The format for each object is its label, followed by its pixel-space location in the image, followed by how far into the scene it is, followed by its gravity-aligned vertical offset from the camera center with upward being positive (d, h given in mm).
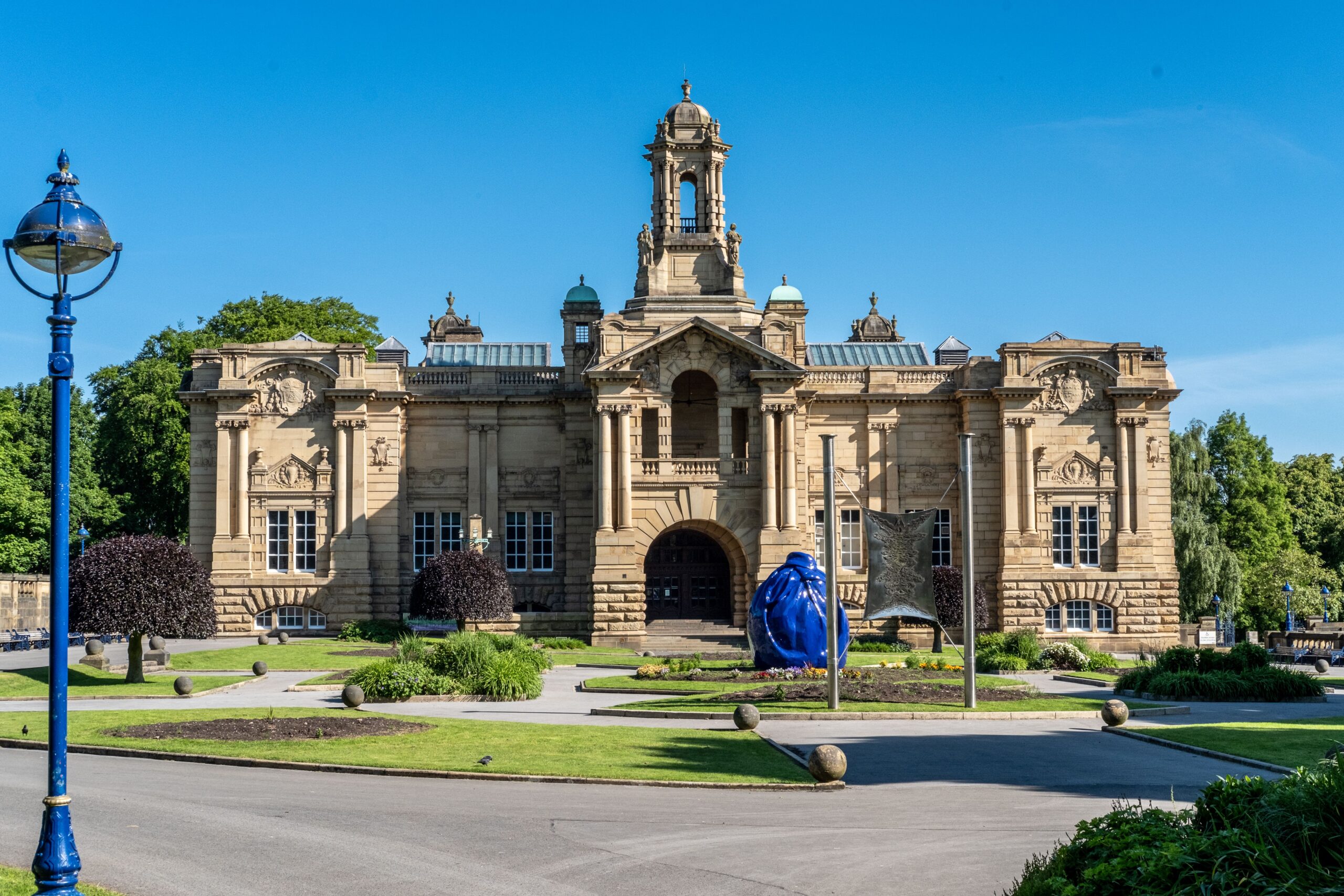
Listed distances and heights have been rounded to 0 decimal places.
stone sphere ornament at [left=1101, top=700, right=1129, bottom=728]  27125 -3408
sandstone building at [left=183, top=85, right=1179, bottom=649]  55312 +3333
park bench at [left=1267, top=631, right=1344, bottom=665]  54594 -4699
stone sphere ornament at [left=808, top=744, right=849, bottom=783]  19875 -3186
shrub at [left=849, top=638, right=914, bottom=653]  53156 -4116
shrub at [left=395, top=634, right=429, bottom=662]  35406 -2749
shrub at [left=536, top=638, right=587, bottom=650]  51781 -3804
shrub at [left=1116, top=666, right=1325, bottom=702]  34156 -3648
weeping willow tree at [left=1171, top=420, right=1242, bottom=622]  69688 -213
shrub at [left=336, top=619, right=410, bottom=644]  53781 -3399
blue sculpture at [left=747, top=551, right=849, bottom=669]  36625 -2048
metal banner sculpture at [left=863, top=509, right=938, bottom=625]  31500 -689
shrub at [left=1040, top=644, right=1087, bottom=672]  44219 -3786
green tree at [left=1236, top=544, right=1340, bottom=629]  77688 -2962
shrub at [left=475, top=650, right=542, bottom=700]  33438 -3348
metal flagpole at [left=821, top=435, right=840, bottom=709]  29109 -545
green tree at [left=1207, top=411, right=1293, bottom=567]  79938 +2386
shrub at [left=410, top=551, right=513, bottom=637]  49938 -1691
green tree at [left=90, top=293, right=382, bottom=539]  66500 +6940
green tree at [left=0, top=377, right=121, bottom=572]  69562 +3927
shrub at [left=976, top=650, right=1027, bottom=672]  42531 -3807
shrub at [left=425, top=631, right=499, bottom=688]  34125 -2845
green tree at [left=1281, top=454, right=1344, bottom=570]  86375 +2040
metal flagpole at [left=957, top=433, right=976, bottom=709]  29641 -984
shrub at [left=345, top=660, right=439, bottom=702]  32812 -3230
